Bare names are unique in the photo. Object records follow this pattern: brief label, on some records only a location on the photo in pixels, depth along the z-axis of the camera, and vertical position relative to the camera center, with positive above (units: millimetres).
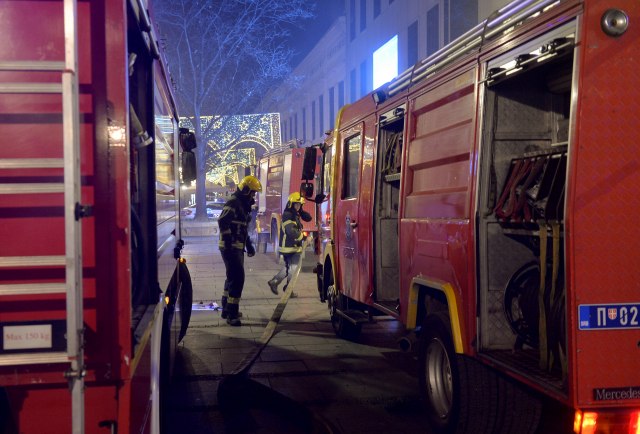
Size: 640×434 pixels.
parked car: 42644 -987
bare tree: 34375 +6717
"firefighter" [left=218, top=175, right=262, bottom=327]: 9594 -560
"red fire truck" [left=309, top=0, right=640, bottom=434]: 3561 -120
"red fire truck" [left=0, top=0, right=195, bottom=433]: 2799 -105
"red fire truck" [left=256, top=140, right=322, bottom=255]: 18391 +285
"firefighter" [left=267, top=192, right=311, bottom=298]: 12156 -628
